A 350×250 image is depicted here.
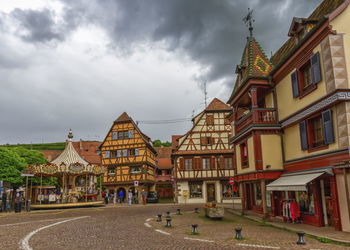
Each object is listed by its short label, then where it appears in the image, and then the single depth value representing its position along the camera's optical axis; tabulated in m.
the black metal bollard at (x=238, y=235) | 10.33
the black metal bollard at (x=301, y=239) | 9.41
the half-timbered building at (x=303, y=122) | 11.96
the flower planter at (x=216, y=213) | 16.05
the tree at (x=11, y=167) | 26.92
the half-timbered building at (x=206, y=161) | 36.38
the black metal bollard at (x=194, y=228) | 11.64
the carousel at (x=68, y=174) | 28.94
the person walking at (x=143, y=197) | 36.54
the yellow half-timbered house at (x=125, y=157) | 41.66
